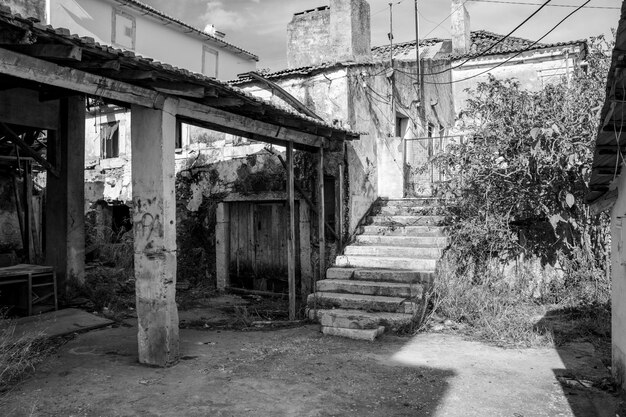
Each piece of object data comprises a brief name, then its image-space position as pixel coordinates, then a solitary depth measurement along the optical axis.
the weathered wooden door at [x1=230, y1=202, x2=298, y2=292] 10.96
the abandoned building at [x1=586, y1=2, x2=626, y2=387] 3.76
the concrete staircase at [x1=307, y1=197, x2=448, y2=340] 7.38
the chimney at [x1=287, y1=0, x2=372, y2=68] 10.88
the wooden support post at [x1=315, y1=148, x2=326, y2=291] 9.37
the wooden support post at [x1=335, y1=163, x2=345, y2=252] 9.73
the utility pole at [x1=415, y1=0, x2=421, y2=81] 12.79
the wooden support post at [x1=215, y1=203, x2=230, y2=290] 11.49
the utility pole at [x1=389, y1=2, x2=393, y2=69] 12.91
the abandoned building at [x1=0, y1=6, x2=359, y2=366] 4.51
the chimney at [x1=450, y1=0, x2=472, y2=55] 17.61
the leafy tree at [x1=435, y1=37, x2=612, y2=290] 8.31
